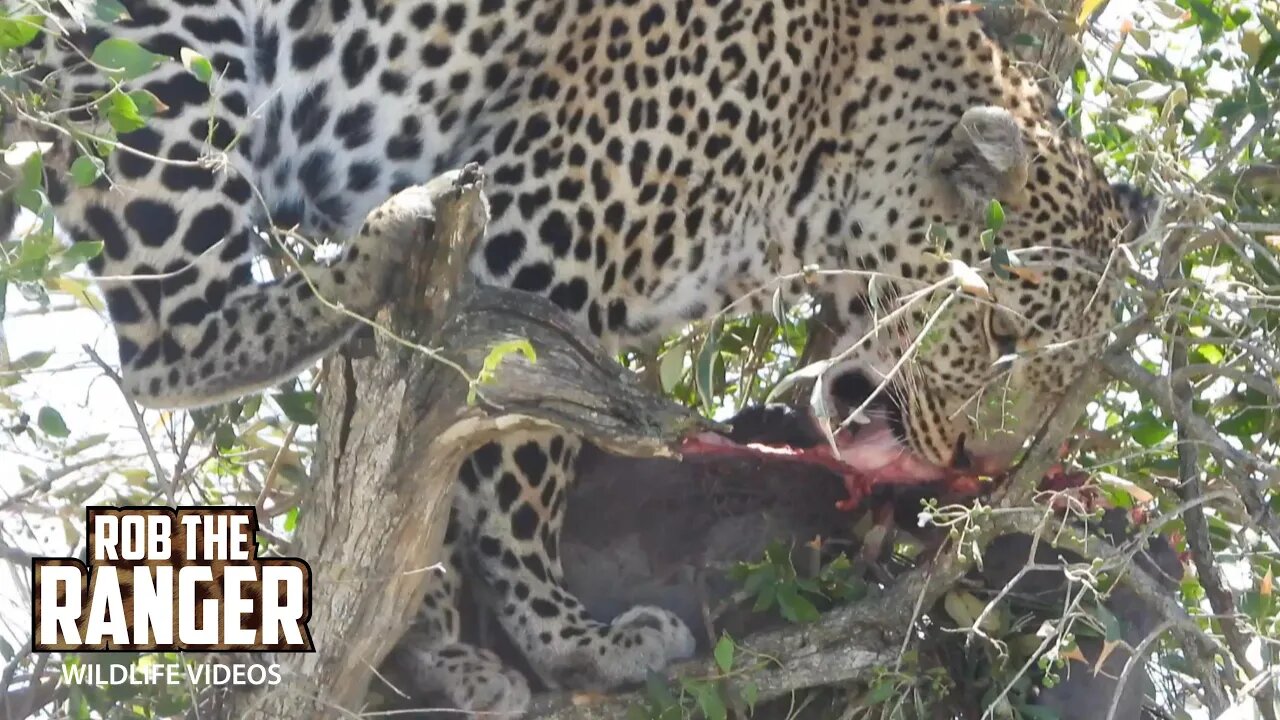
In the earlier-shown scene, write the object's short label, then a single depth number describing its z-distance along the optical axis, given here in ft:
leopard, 33.09
